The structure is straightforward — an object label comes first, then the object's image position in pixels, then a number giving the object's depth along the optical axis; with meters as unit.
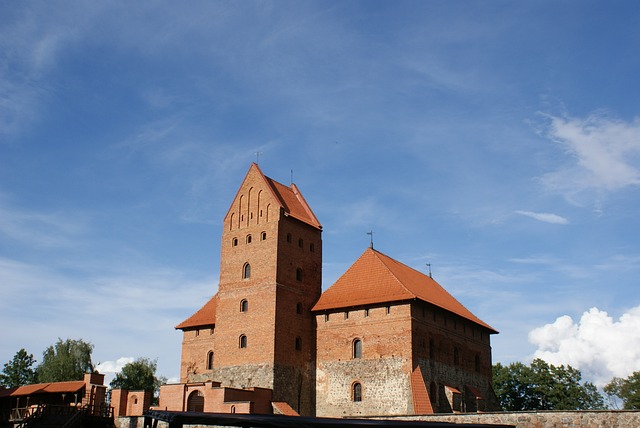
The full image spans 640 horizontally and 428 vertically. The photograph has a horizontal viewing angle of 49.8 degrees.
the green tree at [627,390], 61.96
